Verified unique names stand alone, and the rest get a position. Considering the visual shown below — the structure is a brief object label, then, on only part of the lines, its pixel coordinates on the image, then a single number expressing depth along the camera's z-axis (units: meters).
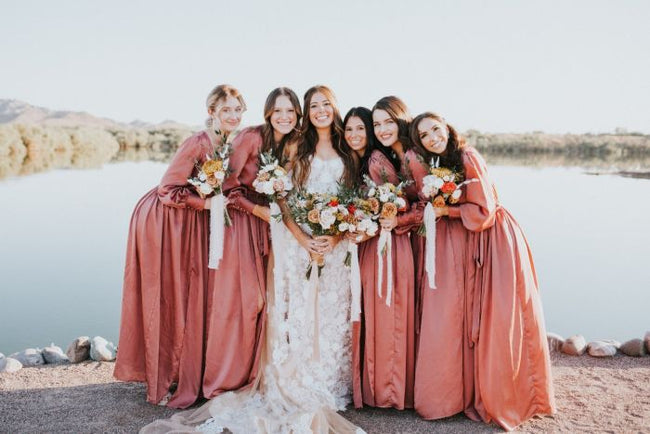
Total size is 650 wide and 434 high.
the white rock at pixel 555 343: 6.93
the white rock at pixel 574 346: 6.77
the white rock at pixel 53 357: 6.58
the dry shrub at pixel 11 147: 34.91
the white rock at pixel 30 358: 6.54
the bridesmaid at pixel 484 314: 4.90
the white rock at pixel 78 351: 6.55
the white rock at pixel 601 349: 6.65
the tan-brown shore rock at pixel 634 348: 6.61
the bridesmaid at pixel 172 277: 5.25
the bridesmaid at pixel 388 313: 5.16
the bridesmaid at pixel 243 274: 5.27
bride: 5.13
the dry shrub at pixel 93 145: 43.64
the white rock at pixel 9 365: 6.20
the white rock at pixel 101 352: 6.55
